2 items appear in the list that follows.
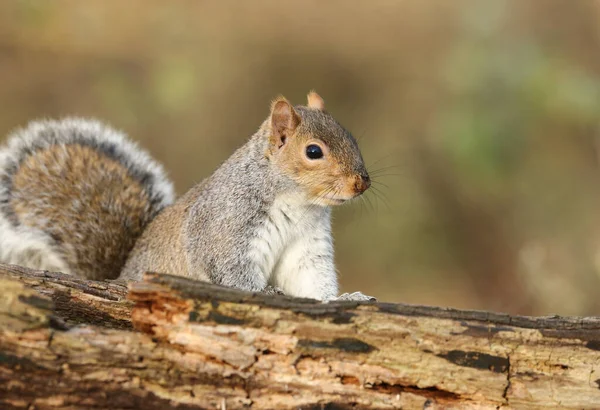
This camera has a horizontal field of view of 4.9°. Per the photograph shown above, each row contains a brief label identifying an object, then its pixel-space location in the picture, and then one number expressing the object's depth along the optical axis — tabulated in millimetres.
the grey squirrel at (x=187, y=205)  3794
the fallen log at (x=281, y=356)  3661
